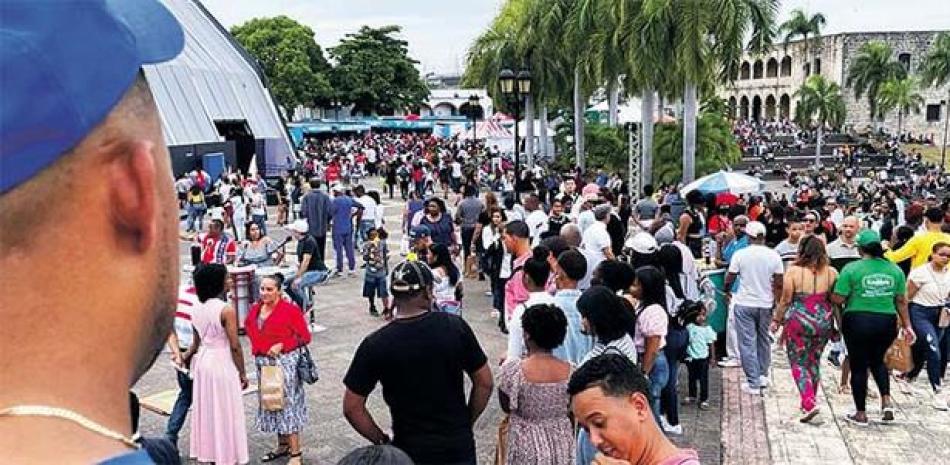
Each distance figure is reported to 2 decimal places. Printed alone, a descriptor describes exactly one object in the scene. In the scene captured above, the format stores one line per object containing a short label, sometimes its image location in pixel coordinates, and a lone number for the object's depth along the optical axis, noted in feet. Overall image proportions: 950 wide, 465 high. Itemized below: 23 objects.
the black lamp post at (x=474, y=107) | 107.33
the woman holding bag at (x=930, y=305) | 25.27
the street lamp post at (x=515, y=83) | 53.36
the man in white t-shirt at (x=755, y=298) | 25.52
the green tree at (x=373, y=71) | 232.12
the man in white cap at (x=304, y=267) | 31.60
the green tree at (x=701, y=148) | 81.97
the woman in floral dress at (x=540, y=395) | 14.37
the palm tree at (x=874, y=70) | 189.57
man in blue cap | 2.41
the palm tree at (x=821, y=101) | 157.89
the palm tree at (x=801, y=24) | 191.01
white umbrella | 51.37
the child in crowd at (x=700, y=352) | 24.38
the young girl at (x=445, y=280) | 27.73
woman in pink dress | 19.36
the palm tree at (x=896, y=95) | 180.96
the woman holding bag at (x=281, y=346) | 20.16
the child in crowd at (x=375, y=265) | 36.22
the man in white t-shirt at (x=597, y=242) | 29.53
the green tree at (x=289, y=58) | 210.59
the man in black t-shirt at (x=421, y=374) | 12.90
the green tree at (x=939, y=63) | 163.53
